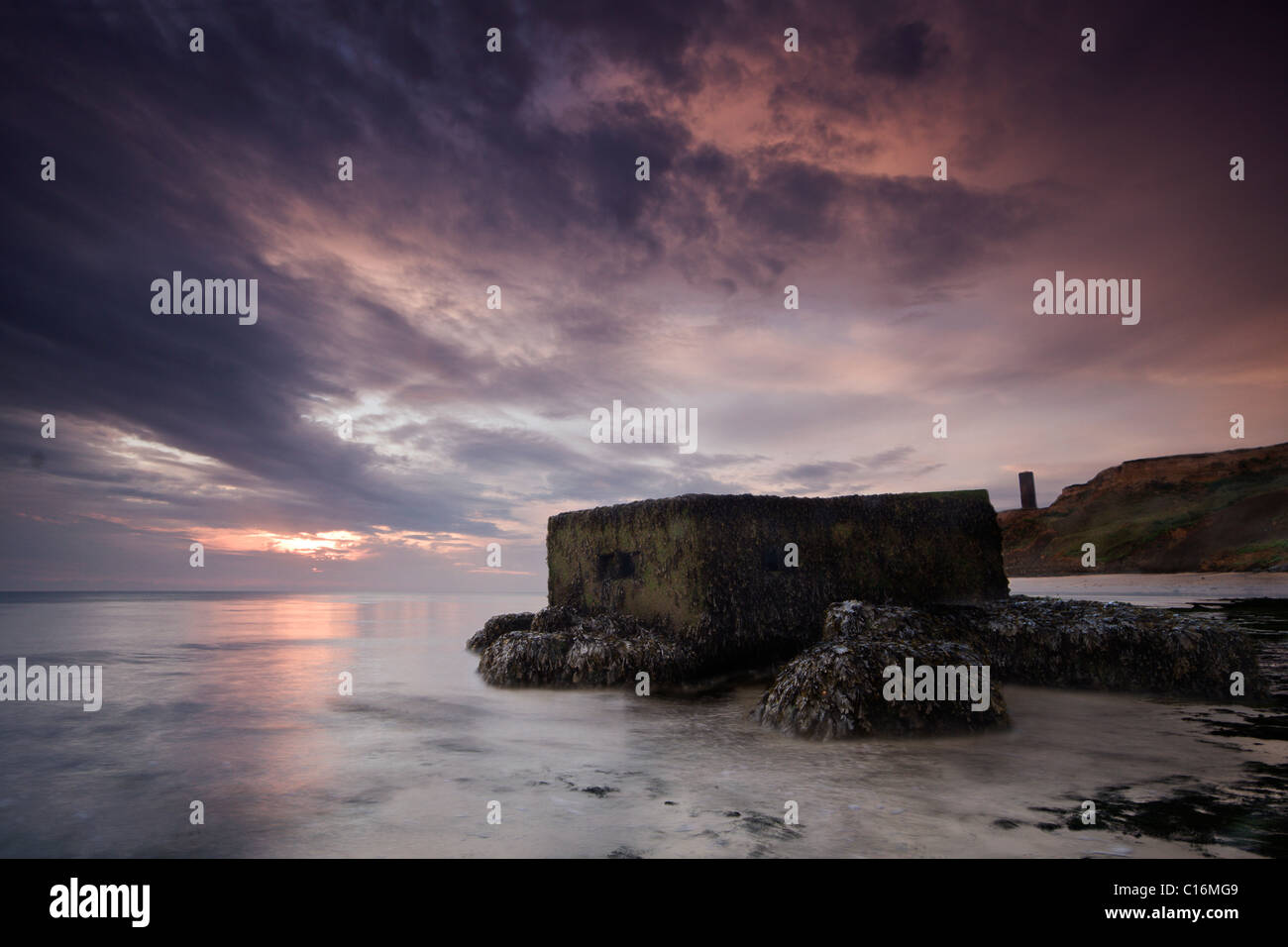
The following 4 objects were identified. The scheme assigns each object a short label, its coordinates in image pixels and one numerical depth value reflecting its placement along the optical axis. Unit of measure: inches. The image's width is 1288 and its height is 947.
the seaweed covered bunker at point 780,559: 323.6
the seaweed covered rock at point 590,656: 312.3
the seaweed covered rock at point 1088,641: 267.0
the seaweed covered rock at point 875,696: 198.7
